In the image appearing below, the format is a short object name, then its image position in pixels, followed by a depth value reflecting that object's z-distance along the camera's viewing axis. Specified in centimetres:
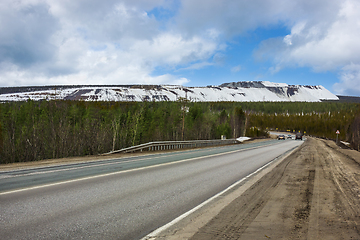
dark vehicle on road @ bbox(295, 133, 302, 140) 7029
